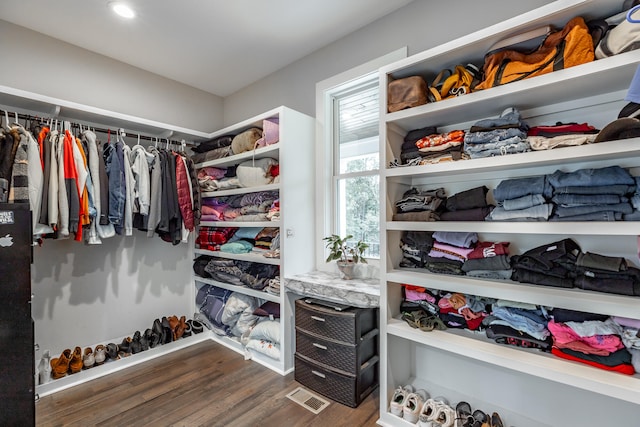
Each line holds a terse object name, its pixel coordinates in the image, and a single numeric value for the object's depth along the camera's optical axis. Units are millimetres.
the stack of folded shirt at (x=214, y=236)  3090
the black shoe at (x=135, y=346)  2617
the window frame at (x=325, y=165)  2639
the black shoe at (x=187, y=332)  2943
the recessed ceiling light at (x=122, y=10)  2088
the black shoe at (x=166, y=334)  2776
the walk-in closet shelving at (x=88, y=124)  2154
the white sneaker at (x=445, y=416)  1670
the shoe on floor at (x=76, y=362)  2287
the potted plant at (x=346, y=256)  2266
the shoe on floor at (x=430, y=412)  1675
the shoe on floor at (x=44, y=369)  2162
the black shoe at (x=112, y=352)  2511
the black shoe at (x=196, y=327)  3049
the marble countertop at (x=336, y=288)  1954
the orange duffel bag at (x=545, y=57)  1266
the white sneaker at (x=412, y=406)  1728
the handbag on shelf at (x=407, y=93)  1729
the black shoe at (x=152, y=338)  2727
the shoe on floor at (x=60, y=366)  2225
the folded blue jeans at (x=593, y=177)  1264
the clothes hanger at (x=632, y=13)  1100
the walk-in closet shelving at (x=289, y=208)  2443
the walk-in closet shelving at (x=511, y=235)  1246
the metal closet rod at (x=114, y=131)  2236
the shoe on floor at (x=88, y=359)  2359
